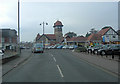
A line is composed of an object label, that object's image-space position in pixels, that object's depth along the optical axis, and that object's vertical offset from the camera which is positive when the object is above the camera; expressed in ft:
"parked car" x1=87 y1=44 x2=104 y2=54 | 99.30 -5.01
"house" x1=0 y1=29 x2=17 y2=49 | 237.08 +5.60
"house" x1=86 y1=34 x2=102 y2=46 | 237.51 +5.26
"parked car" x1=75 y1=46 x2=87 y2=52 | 133.08 -5.90
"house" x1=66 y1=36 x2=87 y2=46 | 297.49 +3.01
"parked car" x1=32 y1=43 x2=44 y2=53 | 128.43 -4.83
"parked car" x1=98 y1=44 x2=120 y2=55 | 87.15 -4.38
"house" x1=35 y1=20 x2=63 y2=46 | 391.86 +11.33
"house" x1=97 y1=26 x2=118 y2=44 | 239.71 +13.82
